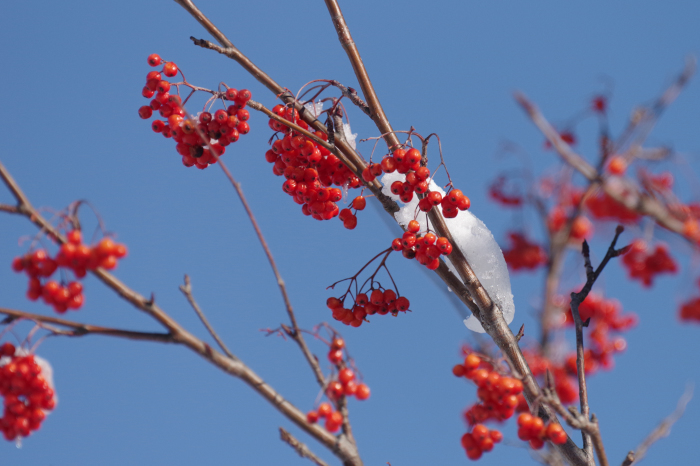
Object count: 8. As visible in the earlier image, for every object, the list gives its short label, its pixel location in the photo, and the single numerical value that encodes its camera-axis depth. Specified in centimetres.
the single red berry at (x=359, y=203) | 677
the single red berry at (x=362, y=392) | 513
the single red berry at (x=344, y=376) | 504
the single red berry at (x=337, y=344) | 550
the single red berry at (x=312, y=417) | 457
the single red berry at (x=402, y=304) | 677
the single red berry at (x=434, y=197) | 564
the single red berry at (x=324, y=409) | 486
